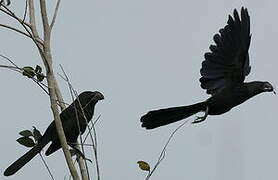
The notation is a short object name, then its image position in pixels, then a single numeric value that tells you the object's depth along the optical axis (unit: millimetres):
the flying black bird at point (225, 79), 9180
